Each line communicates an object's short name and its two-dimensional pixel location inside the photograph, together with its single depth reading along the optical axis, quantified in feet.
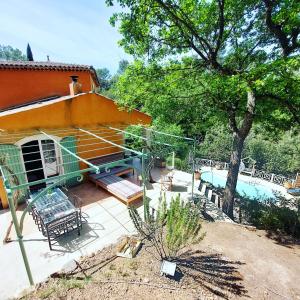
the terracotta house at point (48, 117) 25.31
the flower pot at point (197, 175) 42.63
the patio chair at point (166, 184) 32.36
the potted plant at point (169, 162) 43.47
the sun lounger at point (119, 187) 26.53
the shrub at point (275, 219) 26.07
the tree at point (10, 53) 285.64
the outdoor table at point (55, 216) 19.12
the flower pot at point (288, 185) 61.83
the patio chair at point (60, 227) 18.79
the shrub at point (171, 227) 15.51
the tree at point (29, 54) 62.89
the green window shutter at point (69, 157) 29.96
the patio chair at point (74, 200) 26.31
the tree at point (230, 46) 19.42
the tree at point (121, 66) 253.24
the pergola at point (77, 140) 12.77
